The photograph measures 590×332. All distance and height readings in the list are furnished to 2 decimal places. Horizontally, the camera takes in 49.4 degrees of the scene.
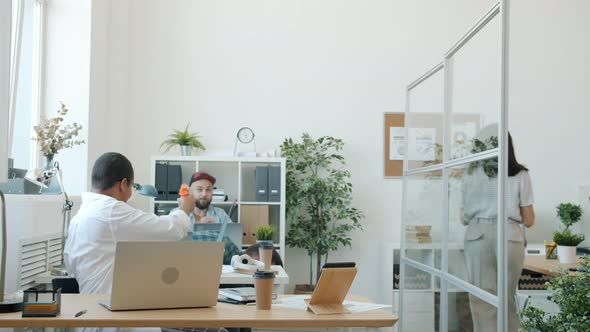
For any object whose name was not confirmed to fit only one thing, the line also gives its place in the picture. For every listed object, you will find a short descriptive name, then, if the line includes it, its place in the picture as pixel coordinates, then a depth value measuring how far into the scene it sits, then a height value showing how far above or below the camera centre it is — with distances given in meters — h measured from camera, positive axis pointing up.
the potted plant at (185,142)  5.76 +0.28
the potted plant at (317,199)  5.80 -0.22
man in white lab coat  2.88 -0.28
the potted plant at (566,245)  4.57 -0.46
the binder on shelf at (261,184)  5.67 -0.08
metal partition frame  2.67 +0.03
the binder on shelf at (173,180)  5.64 -0.06
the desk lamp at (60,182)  3.84 -0.08
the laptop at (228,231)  4.04 -0.36
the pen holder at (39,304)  2.18 -0.46
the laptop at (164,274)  2.18 -0.36
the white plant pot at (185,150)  5.75 +0.21
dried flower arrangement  4.23 +0.21
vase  4.23 +0.06
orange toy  3.44 -0.10
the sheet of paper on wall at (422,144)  4.11 +0.23
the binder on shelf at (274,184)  5.69 -0.08
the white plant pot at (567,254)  4.57 -0.53
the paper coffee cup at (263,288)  2.33 -0.42
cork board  6.19 +0.27
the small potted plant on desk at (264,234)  3.40 -0.32
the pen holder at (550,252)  5.00 -0.57
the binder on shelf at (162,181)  5.63 -0.07
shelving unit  5.64 -0.06
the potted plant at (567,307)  2.09 -0.42
